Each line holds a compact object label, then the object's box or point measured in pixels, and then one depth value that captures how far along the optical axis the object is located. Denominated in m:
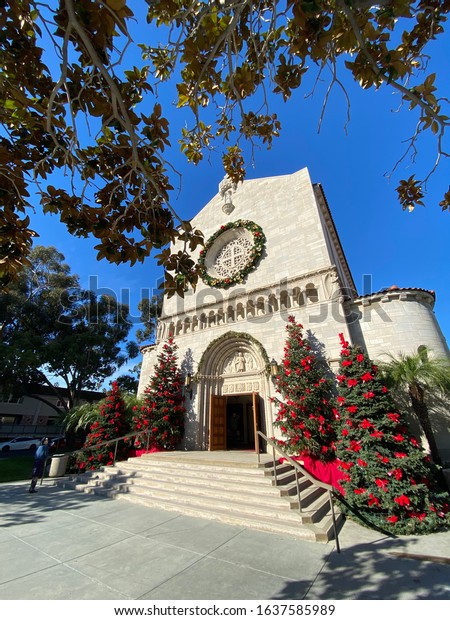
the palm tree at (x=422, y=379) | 6.59
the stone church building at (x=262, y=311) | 8.99
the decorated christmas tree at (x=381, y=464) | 4.94
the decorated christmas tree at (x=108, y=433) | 9.51
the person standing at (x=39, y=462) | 7.55
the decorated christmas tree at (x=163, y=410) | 10.16
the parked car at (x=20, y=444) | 22.34
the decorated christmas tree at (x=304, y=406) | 7.24
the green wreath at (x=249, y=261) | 12.41
